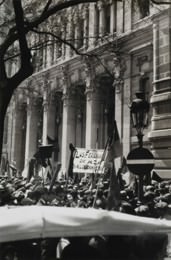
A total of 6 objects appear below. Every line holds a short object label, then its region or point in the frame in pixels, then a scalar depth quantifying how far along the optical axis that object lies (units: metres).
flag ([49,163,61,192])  13.26
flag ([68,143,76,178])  18.31
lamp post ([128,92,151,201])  12.00
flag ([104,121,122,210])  10.75
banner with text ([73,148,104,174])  15.88
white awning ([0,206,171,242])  4.49
